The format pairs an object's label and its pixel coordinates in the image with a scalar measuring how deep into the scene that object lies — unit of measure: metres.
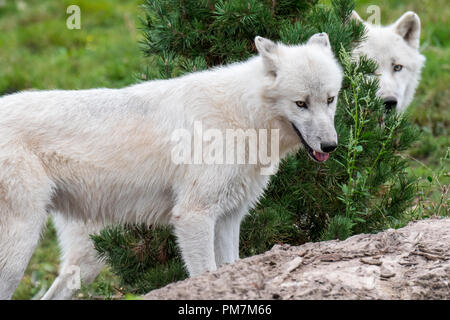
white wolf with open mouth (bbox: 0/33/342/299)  8.45
